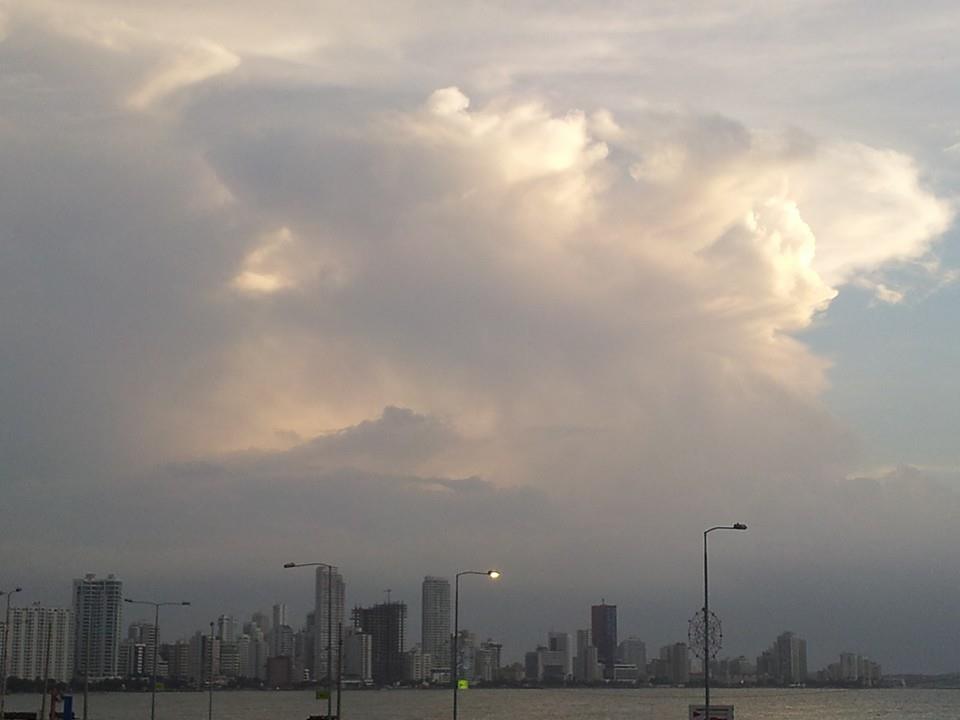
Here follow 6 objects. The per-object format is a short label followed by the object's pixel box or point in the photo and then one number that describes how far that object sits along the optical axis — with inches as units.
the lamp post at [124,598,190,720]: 4109.3
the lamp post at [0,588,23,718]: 3634.4
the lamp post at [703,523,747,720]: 2175.9
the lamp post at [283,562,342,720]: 2976.6
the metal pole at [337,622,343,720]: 3159.5
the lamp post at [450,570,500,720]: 2819.1
